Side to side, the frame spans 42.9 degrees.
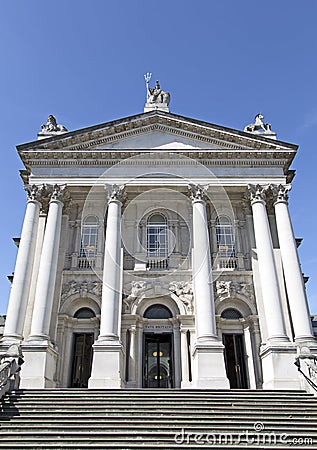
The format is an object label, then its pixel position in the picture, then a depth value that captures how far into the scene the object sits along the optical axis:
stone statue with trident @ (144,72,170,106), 28.20
